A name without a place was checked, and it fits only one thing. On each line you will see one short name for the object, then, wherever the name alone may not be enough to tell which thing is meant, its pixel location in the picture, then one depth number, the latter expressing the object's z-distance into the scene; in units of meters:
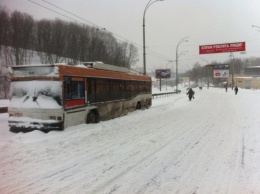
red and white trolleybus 9.23
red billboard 39.77
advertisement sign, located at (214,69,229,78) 72.08
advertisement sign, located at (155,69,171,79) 58.73
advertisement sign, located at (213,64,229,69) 72.92
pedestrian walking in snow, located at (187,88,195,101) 29.74
